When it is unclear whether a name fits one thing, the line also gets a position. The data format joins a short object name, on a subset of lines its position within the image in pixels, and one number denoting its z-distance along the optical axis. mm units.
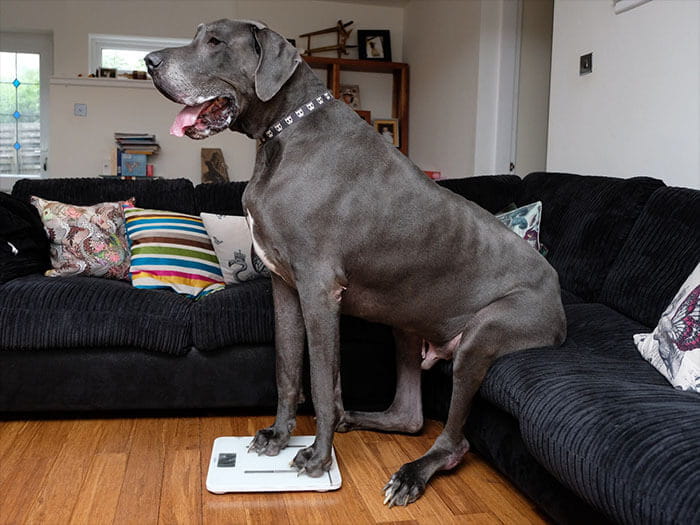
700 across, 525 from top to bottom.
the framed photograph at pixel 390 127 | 7090
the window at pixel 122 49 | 6820
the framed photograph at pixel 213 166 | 6551
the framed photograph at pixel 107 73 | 6398
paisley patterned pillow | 2822
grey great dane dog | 1881
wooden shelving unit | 6863
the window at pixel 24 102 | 6758
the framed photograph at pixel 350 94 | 7086
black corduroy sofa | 1932
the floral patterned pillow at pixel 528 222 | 2814
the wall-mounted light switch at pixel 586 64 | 3715
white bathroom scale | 1973
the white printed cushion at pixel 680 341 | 1787
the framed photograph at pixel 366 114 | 7112
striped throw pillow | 2721
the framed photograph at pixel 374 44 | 7125
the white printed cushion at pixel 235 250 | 2785
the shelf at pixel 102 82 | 6117
